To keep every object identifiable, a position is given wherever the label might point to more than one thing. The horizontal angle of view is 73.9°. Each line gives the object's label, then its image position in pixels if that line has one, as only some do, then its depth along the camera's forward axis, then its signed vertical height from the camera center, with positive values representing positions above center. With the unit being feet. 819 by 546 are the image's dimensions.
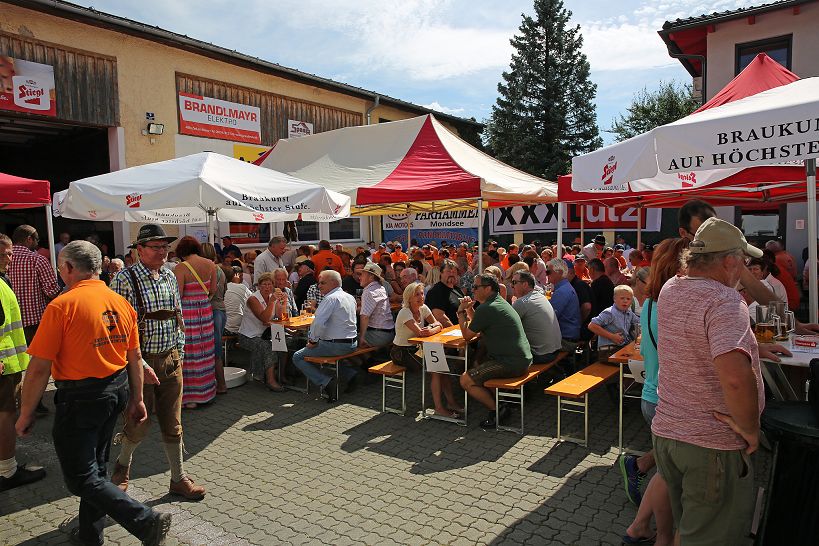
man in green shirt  16.80 -3.12
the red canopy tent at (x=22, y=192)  20.47 +2.18
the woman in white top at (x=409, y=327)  19.39 -3.06
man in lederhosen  12.57 -2.27
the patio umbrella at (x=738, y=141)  10.76 +2.08
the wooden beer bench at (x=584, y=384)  15.03 -4.18
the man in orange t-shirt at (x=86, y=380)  9.57 -2.37
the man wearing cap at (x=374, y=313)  21.76 -2.84
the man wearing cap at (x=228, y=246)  41.16 -0.02
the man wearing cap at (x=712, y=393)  6.88 -2.04
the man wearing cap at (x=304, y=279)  27.20 -1.73
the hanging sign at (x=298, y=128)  54.70 +11.88
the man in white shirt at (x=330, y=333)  20.27 -3.36
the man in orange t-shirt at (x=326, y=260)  30.35 -0.90
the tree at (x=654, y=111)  99.25 +24.06
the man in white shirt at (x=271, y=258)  27.84 -0.66
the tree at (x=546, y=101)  85.35 +22.11
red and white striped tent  23.77 +4.02
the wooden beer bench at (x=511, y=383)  16.36 -4.31
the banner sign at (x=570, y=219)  40.77 +1.65
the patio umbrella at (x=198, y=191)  18.60 +1.98
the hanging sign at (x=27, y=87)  34.91 +10.71
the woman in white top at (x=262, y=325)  22.13 -3.32
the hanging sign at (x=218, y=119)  45.47 +11.17
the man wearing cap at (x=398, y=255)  40.91 -0.94
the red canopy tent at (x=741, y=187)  16.24 +2.05
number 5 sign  17.58 -3.76
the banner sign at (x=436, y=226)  58.65 +1.75
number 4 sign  21.32 -3.65
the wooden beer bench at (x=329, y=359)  20.16 -4.29
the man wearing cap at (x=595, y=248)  33.73 -0.59
